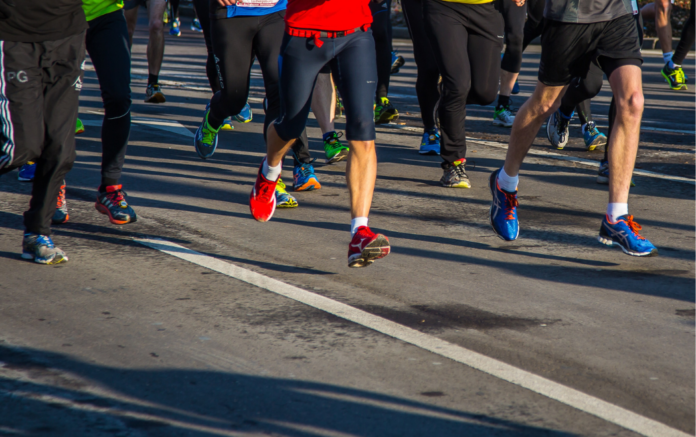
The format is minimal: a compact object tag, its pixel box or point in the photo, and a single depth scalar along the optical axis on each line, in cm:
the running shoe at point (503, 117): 1805
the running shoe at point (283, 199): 1119
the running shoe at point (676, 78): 2389
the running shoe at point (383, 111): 1822
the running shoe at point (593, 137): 1540
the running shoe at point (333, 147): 1383
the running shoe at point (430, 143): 1496
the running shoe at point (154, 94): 2061
